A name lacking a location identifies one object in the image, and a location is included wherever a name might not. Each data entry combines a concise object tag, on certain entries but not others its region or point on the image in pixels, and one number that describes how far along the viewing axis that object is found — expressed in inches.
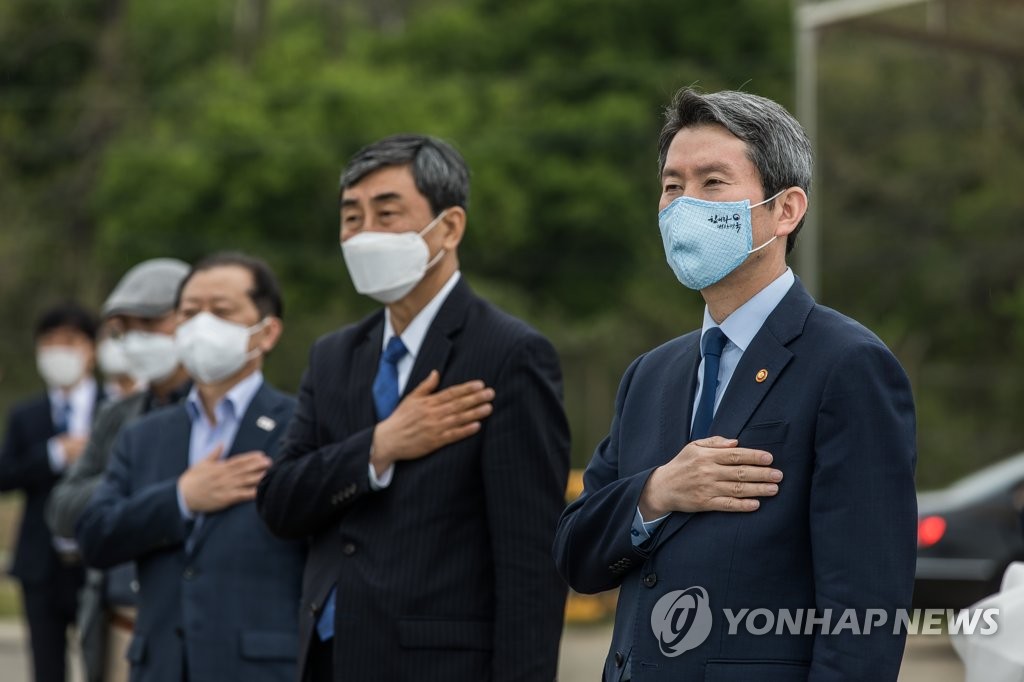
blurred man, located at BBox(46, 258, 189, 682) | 429.4
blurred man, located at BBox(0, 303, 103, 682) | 565.9
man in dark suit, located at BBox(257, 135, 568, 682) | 308.3
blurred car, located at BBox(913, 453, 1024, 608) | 873.5
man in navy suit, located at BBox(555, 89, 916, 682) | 220.4
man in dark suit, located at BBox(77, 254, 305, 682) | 356.2
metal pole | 1133.2
